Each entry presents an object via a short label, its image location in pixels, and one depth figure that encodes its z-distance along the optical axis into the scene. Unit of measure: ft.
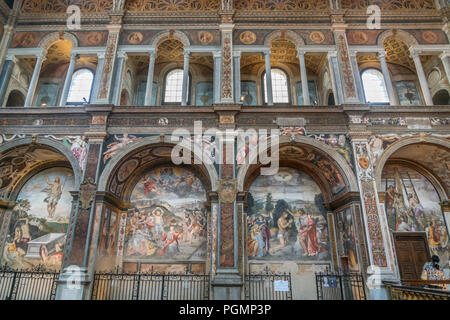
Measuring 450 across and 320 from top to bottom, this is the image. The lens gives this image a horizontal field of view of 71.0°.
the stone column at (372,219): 34.24
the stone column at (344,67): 42.22
